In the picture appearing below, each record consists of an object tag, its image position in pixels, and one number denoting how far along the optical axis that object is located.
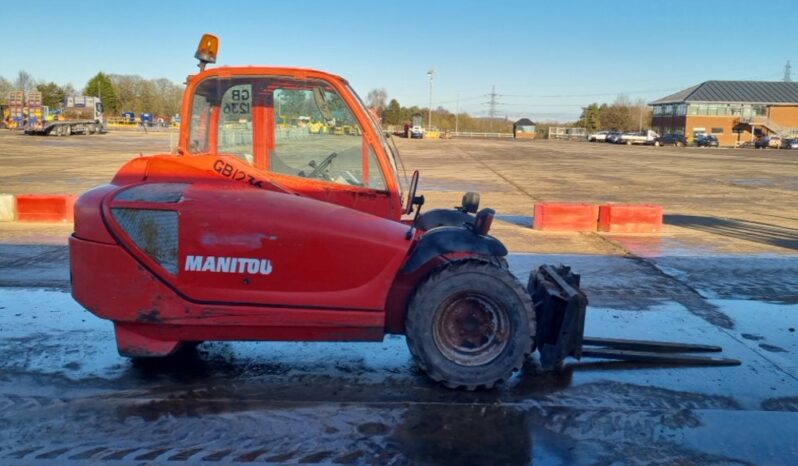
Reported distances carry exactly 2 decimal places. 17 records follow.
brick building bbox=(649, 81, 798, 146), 93.31
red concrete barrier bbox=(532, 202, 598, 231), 12.62
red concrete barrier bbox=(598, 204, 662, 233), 12.54
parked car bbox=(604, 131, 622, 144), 86.47
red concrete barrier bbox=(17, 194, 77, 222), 12.59
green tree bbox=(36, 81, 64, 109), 94.38
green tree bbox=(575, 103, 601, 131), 120.06
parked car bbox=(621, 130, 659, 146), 82.94
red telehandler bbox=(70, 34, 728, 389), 4.56
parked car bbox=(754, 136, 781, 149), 78.88
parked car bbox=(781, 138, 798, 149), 77.46
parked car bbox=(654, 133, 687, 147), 80.94
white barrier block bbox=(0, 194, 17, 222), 12.46
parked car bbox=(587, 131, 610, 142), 94.74
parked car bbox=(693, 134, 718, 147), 82.31
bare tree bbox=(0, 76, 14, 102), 99.25
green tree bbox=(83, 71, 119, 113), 95.41
